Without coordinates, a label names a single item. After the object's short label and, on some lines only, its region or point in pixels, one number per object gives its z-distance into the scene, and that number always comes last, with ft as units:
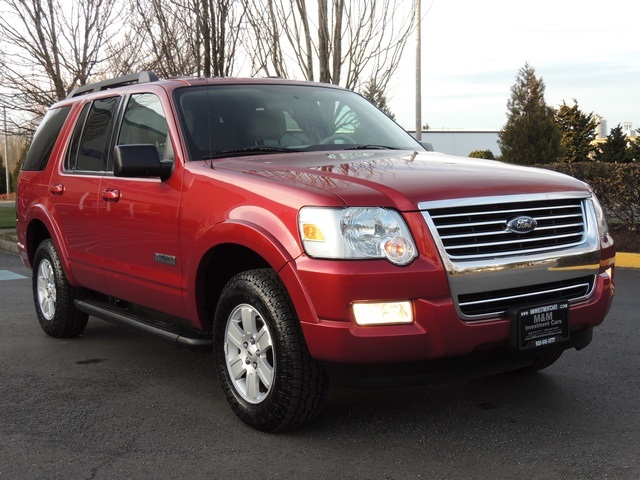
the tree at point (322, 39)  37.11
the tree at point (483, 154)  129.80
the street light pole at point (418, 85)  72.51
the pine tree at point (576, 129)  130.82
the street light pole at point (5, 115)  51.65
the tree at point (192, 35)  36.27
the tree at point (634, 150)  81.32
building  186.80
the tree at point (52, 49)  48.14
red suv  11.85
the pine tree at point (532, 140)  91.45
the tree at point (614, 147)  93.25
